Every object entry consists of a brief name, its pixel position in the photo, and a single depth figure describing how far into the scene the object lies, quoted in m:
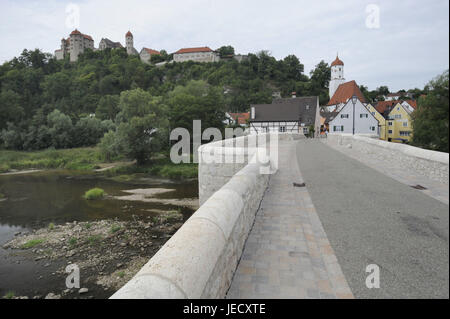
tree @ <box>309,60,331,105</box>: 73.39
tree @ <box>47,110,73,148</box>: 47.81
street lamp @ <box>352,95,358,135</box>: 17.61
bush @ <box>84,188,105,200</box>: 22.25
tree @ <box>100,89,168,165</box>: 33.38
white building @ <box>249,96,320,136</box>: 44.19
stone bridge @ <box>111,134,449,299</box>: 1.72
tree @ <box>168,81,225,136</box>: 37.16
